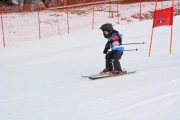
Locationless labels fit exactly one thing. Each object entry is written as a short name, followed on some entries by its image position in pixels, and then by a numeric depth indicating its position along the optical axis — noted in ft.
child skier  53.36
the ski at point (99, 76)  54.90
